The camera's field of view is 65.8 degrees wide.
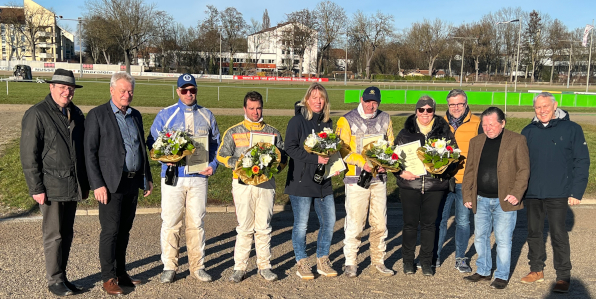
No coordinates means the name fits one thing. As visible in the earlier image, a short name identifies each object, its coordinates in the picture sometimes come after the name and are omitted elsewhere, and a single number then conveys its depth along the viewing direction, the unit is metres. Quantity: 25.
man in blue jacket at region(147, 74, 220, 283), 4.89
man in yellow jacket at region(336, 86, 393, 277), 5.13
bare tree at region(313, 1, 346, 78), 87.31
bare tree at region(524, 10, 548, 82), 87.44
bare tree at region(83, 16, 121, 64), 67.31
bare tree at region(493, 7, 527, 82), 91.56
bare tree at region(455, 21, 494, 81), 87.31
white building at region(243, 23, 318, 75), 88.69
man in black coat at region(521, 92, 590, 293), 4.95
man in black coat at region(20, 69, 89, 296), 4.28
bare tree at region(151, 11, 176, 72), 73.57
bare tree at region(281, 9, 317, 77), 87.69
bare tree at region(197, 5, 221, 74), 87.00
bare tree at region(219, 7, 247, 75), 89.06
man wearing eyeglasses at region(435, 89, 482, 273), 5.41
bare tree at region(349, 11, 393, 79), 89.31
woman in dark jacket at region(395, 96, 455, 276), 5.15
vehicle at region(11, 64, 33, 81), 45.19
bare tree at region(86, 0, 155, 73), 67.88
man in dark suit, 4.44
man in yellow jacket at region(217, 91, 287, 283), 4.97
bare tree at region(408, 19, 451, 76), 89.81
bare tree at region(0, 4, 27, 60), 86.75
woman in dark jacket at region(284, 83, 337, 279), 5.04
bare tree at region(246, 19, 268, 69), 98.19
